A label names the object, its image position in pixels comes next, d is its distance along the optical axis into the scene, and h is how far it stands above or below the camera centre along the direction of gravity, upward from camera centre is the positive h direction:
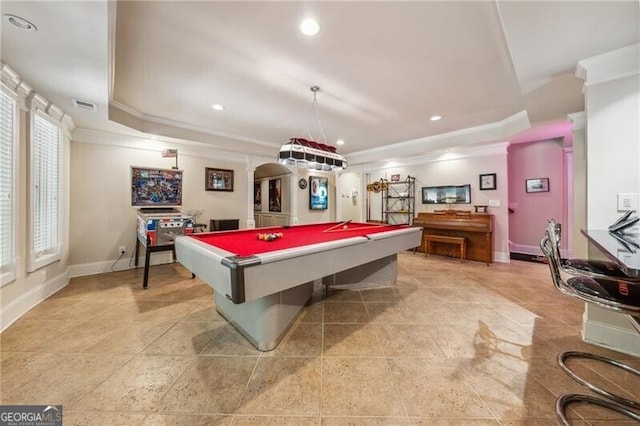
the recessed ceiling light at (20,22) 1.42 +1.24
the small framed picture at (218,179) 4.94 +0.76
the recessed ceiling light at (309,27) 1.80 +1.52
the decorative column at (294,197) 6.78 +0.47
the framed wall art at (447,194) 5.09 +0.43
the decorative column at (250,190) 5.53 +0.57
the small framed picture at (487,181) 4.73 +0.66
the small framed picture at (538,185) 4.88 +0.60
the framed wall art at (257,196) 8.56 +0.65
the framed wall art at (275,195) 7.43 +0.59
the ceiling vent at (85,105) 2.68 +1.31
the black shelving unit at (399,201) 5.95 +0.31
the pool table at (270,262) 1.38 -0.37
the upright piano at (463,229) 4.46 -0.34
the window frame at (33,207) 2.47 +0.07
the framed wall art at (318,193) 7.22 +0.65
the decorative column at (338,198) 7.44 +0.49
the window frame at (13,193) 2.21 +0.20
